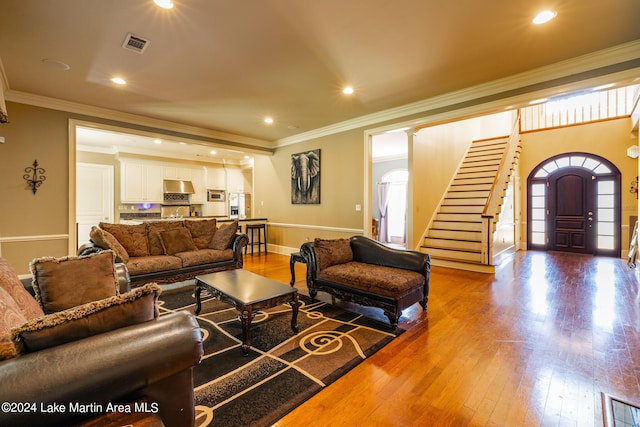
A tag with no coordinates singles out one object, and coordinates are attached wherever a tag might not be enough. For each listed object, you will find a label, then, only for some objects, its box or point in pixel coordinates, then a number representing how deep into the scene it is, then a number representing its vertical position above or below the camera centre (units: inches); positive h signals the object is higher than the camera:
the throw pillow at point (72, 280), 74.4 -18.6
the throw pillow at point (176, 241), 167.8 -16.6
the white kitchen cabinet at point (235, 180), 375.6 +44.3
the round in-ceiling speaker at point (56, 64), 125.1 +67.0
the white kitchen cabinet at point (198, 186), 346.6 +34.2
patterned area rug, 67.0 -44.2
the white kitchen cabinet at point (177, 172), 322.7 +47.8
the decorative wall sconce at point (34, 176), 163.2 +21.6
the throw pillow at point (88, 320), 35.8 -15.1
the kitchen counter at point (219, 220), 261.4 -6.3
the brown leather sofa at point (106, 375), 31.4 -20.0
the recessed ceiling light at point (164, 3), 88.6 +66.1
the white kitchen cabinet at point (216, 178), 360.8 +45.7
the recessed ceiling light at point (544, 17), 94.1 +66.5
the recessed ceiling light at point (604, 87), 122.3 +55.3
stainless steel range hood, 320.8 +31.0
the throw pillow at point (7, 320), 34.4 -16.0
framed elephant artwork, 243.6 +31.7
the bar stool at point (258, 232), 273.4 -19.5
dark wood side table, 151.1 -24.9
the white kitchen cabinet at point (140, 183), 293.7 +33.0
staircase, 210.2 +2.9
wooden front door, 275.1 +3.1
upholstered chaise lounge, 110.3 -25.5
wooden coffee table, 89.6 -27.9
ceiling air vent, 108.0 +66.5
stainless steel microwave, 360.3 +22.7
